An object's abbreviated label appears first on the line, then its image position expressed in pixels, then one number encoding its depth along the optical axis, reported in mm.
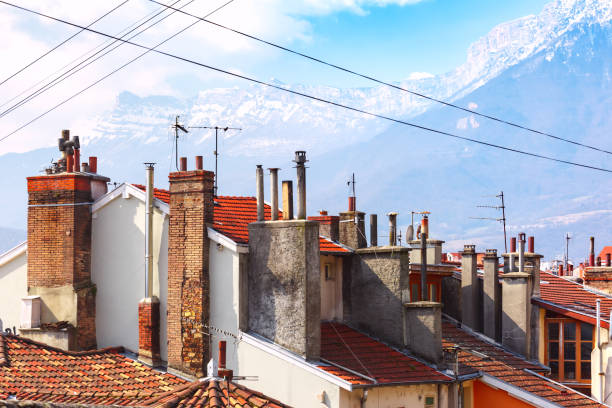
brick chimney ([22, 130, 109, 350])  26016
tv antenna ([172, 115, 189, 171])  27766
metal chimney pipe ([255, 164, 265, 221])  24656
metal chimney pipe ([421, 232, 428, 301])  28119
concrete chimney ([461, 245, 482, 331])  34656
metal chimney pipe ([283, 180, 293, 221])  24828
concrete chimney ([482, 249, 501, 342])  34188
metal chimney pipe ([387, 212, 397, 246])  28328
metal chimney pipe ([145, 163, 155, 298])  25047
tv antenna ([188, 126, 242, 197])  28838
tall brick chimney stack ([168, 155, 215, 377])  24328
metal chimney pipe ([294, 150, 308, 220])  24125
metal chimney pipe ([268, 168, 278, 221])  24703
